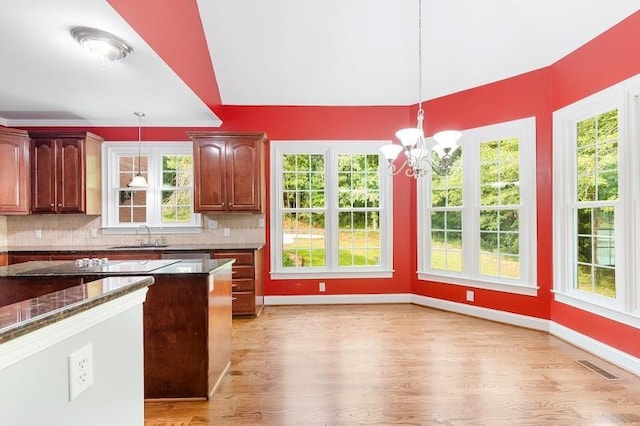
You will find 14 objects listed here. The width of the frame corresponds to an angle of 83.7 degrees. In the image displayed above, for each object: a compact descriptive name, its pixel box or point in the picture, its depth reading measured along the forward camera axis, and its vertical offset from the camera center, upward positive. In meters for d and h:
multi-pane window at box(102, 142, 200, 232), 5.00 +0.41
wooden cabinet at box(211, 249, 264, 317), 4.37 -0.80
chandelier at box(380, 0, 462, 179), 2.55 +0.50
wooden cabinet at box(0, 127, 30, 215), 4.32 +0.58
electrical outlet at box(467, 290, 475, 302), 4.42 -1.02
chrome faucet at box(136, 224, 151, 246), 4.98 -0.19
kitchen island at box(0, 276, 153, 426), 0.74 -0.35
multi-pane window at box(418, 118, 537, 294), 4.02 +0.00
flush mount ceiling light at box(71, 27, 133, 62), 2.55 +1.29
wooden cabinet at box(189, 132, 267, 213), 4.55 +0.57
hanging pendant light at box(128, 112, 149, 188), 4.36 +0.50
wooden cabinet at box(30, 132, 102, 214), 4.51 +0.58
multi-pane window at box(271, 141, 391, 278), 5.06 +0.08
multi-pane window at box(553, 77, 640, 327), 2.94 +0.09
